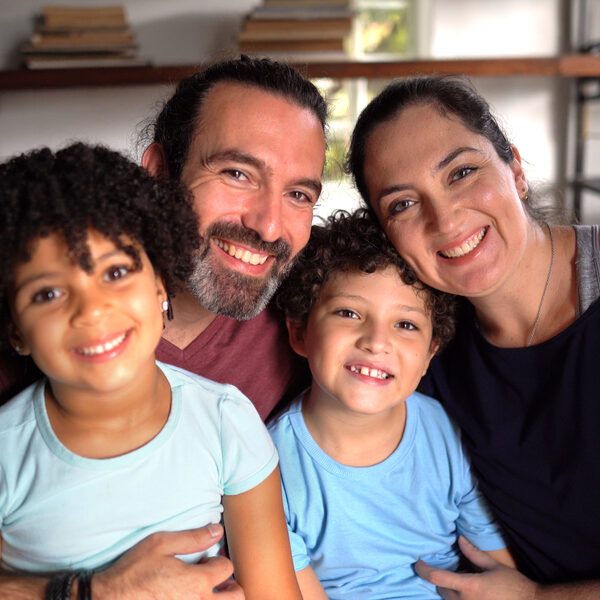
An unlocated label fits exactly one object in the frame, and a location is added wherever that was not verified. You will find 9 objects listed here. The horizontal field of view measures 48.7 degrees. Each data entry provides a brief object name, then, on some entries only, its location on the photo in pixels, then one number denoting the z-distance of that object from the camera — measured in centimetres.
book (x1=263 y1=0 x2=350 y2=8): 290
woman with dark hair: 136
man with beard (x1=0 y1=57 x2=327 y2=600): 146
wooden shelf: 295
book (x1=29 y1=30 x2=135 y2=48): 292
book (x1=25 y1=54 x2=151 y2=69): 294
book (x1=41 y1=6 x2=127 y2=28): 290
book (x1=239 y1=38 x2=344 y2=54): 294
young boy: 144
